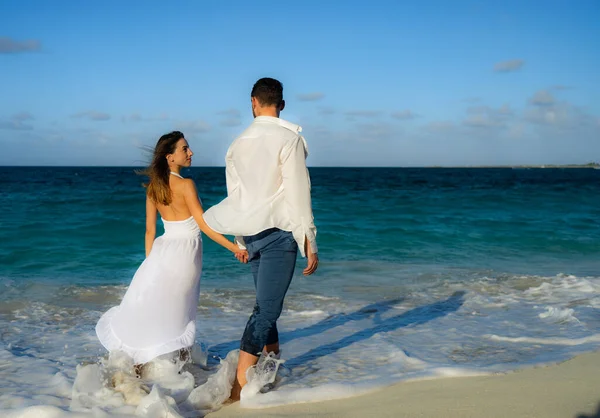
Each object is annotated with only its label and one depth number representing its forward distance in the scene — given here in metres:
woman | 4.05
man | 3.49
